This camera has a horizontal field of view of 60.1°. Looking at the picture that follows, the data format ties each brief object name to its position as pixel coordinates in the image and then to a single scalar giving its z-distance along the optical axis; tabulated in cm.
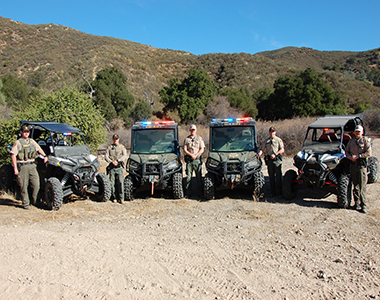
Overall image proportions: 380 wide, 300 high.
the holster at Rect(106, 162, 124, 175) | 848
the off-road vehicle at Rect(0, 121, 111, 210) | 785
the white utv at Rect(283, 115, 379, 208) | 743
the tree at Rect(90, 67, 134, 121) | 2672
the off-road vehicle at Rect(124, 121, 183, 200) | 823
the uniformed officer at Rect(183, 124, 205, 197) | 861
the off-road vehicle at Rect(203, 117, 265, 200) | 796
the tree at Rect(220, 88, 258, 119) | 2981
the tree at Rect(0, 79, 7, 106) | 2595
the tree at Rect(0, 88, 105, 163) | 1139
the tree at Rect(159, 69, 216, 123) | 2708
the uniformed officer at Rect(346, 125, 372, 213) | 699
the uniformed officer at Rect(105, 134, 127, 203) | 840
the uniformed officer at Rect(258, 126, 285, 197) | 848
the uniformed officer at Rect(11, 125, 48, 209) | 766
